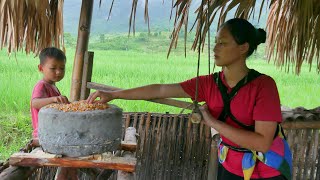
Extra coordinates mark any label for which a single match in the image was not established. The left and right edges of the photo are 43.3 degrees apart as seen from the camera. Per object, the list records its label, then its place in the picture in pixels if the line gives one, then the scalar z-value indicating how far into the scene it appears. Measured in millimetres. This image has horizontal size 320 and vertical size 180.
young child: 2189
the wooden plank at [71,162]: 1573
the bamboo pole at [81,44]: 2961
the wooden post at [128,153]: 1871
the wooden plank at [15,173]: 1514
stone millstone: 1552
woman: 1655
